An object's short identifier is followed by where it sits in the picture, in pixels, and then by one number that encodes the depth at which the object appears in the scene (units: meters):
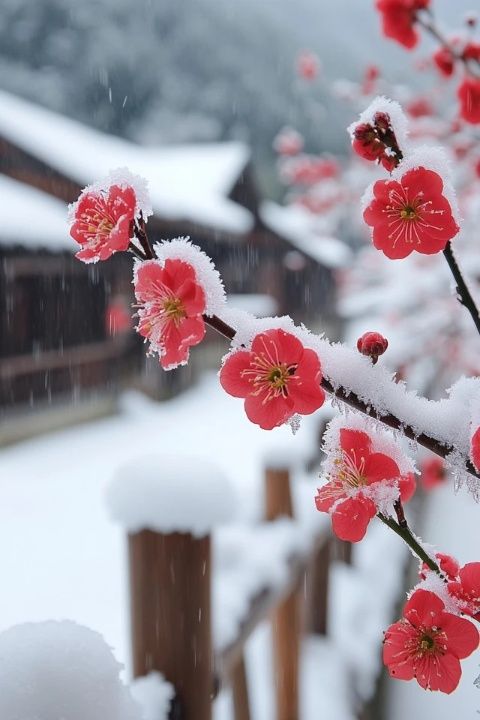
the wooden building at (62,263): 5.52
